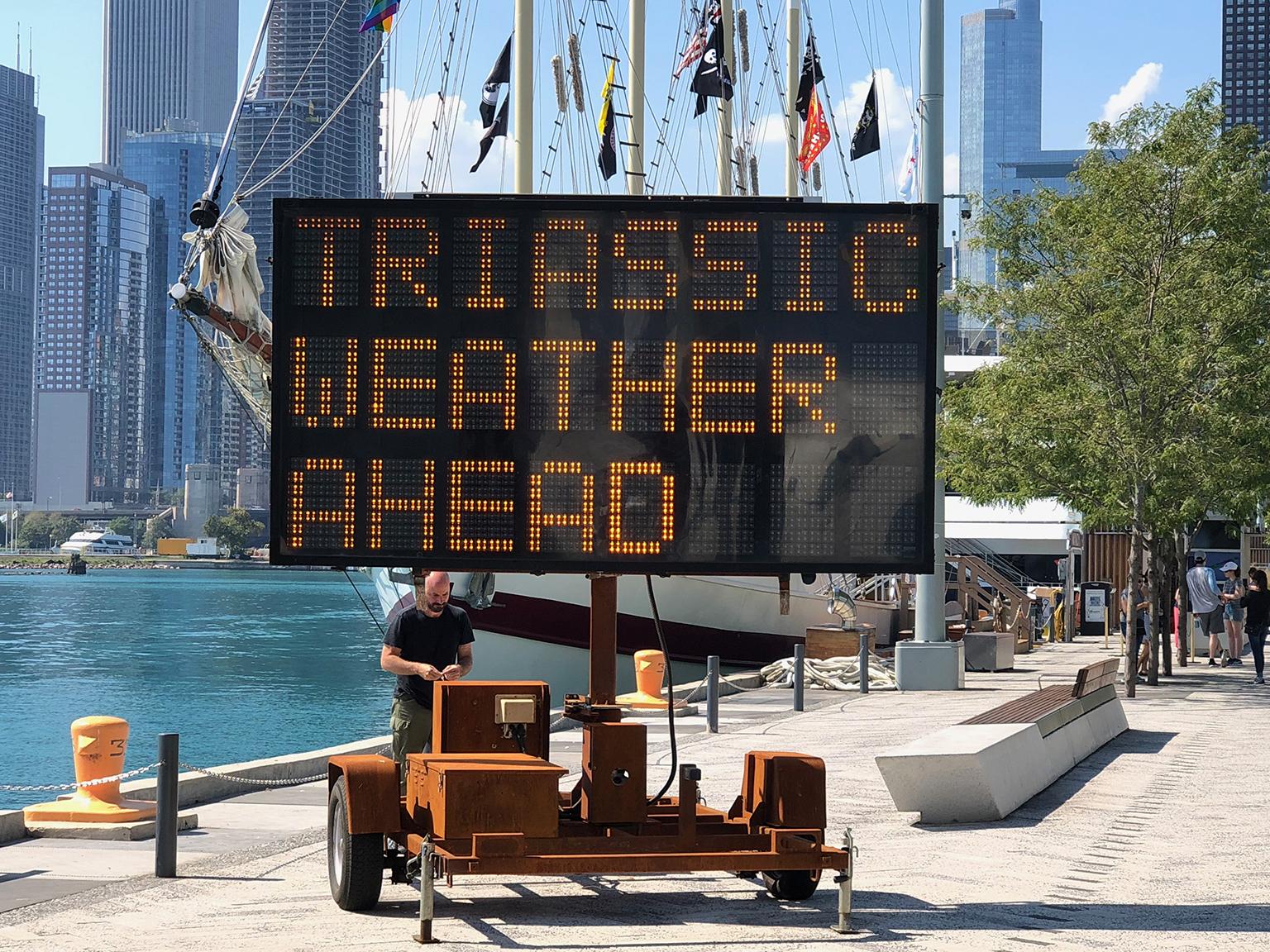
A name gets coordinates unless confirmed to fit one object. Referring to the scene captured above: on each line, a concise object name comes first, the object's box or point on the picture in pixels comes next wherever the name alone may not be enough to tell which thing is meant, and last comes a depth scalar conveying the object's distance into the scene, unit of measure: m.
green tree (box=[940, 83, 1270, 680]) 23.59
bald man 10.57
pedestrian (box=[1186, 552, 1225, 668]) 30.33
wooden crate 32.94
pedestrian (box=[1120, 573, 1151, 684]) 23.33
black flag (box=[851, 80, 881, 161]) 38.09
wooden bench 12.55
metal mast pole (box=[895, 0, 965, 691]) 23.47
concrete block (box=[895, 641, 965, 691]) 25.09
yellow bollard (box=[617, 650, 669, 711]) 24.92
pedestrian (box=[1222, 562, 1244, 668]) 30.55
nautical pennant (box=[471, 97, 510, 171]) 33.22
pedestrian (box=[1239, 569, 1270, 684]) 27.28
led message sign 9.55
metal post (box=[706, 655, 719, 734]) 20.09
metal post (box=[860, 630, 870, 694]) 26.19
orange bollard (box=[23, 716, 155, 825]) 12.47
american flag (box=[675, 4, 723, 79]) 35.41
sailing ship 21.91
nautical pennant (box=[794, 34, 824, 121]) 40.44
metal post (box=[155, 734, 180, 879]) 10.54
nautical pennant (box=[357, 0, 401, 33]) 26.97
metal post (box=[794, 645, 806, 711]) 23.30
